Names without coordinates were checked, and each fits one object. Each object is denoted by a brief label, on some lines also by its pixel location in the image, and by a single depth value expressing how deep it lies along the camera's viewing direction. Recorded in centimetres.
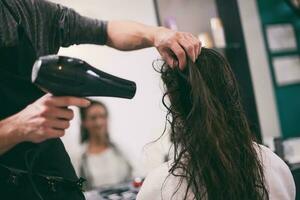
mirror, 232
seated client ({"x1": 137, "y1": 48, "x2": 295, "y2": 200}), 103
